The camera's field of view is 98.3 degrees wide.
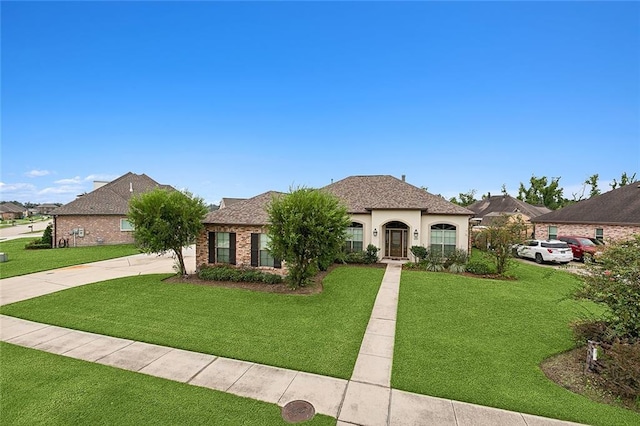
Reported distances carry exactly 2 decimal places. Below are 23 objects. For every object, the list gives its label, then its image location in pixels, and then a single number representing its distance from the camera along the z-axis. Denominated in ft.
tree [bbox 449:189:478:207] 182.71
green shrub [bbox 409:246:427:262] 55.11
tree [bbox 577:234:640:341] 17.63
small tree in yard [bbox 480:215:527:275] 45.62
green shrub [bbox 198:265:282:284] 41.08
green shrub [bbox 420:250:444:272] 50.62
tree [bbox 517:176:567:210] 171.63
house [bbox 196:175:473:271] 45.96
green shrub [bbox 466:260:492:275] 47.91
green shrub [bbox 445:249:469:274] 49.64
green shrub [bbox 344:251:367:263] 56.08
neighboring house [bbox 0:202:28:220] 272.92
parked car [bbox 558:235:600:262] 62.08
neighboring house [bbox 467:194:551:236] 115.32
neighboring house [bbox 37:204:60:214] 348.34
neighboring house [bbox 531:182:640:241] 65.37
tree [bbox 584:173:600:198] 161.58
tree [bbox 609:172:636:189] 150.48
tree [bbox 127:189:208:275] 40.40
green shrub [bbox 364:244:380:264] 56.24
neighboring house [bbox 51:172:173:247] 79.77
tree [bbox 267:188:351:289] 35.35
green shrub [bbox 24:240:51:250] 75.46
